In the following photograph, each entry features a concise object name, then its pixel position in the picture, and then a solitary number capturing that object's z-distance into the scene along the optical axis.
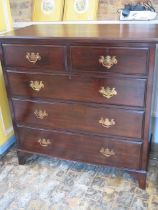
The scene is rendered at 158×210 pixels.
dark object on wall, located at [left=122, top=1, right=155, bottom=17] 1.72
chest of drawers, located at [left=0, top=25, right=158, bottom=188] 1.32
